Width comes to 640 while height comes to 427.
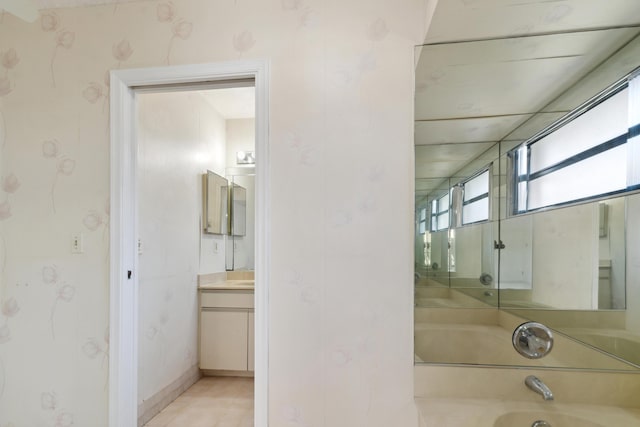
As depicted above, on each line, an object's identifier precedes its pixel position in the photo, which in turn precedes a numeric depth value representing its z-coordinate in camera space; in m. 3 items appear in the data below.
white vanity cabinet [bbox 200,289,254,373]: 2.83
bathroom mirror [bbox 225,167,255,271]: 3.48
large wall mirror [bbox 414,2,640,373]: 1.32
